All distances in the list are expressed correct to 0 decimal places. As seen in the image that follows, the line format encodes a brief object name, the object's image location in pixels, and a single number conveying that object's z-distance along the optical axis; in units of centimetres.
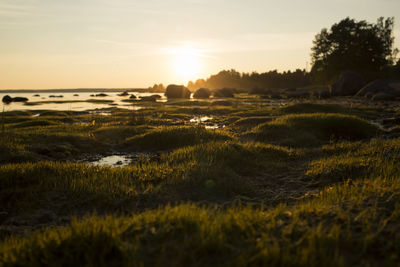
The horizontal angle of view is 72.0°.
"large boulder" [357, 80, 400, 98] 3957
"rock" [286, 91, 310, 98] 4987
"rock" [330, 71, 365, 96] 4750
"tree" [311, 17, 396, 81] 5900
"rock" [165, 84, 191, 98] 6844
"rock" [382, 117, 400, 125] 1607
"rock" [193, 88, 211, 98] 6519
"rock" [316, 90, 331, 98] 4708
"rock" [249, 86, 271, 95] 7161
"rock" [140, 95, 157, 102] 5221
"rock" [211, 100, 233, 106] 3729
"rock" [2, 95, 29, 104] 5950
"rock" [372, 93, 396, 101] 3494
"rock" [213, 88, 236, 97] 6600
